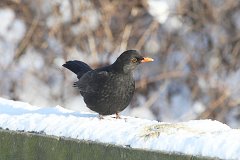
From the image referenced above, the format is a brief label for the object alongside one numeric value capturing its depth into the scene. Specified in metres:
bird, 9.97
